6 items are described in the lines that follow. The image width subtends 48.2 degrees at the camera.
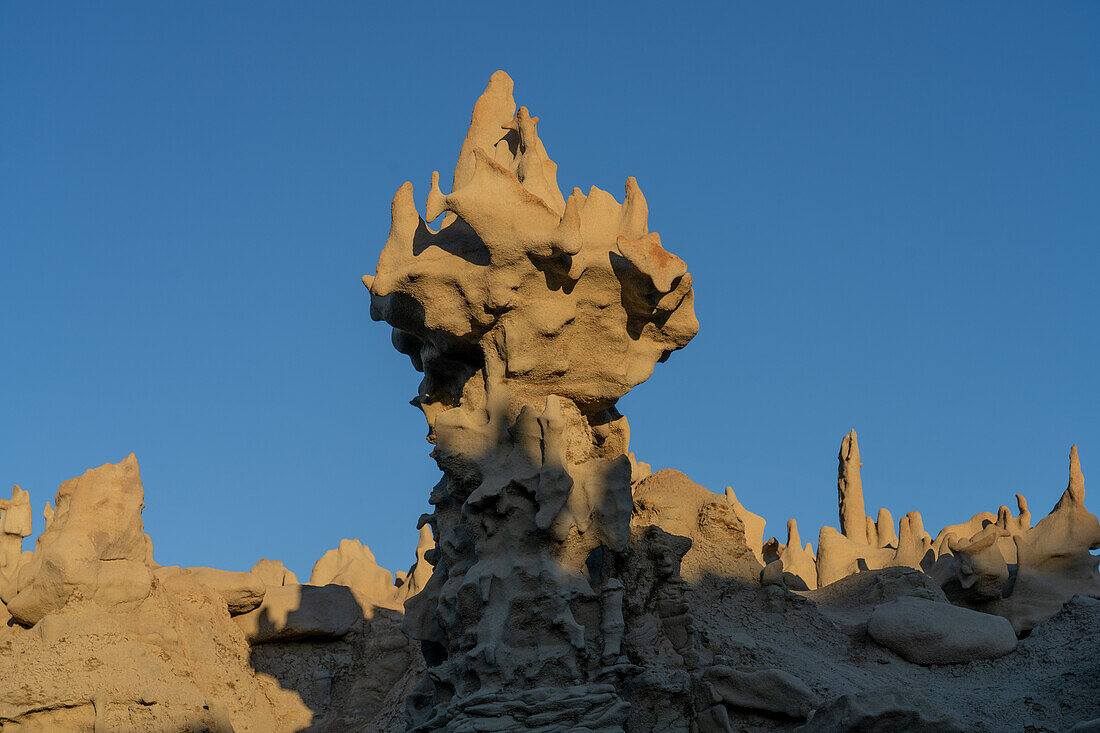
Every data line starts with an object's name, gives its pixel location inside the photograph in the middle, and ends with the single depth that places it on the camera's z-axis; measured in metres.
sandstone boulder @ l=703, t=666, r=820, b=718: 10.04
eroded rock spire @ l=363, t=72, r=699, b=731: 9.34
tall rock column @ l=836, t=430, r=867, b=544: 26.17
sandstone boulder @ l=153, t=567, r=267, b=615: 13.59
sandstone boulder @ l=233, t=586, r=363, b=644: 13.80
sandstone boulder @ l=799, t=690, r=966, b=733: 8.95
